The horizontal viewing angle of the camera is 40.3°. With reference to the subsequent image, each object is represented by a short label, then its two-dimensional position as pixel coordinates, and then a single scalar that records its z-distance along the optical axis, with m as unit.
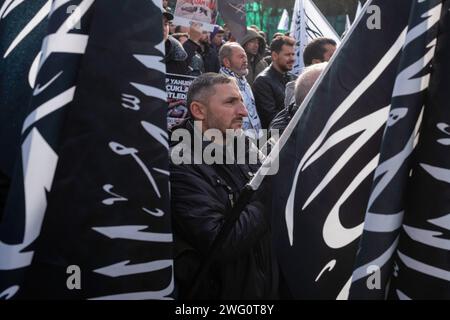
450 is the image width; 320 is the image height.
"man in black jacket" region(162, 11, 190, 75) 5.00
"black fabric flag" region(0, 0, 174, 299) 1.86
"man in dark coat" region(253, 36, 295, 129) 5.94
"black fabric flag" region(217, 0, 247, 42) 6.83
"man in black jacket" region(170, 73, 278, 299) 2.56
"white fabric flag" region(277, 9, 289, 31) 13.48
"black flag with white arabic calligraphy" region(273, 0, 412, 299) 2.09
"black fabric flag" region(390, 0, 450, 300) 1.83
